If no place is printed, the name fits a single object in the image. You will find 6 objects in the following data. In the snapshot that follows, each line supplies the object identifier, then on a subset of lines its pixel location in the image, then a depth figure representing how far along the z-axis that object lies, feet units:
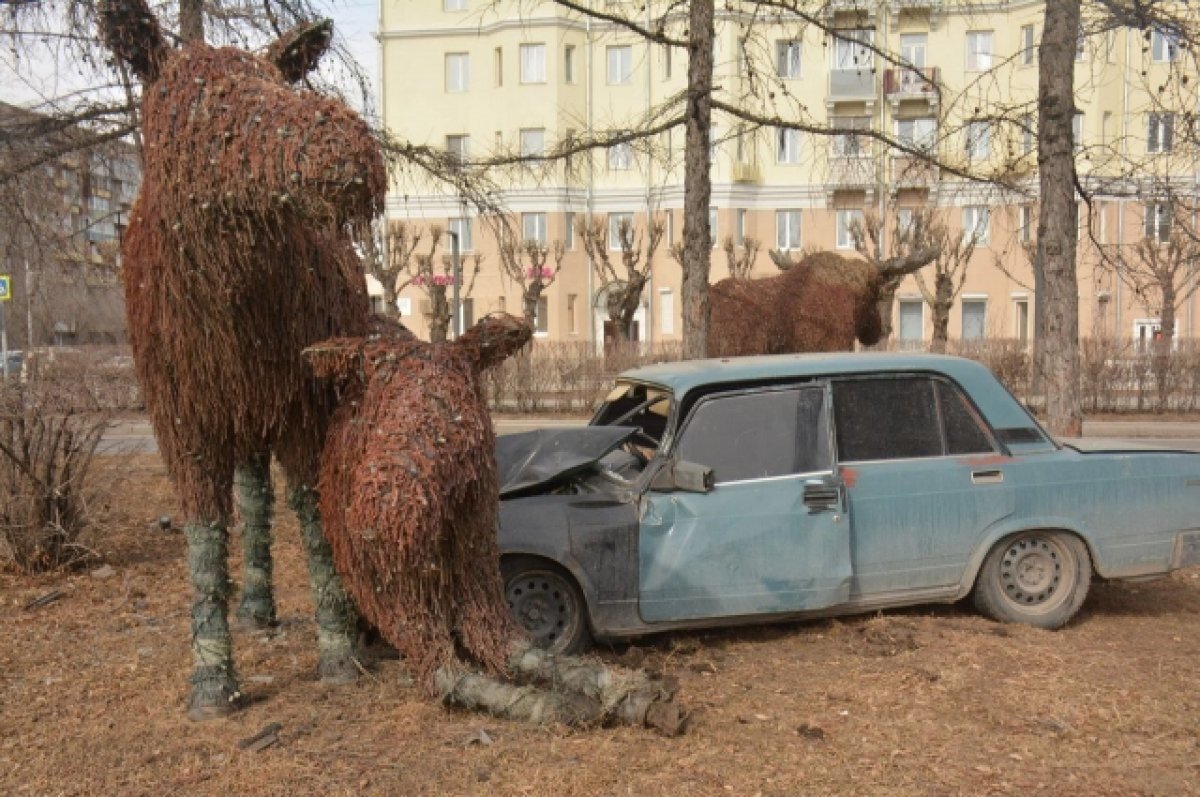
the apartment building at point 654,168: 113.60
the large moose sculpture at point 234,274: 11.39
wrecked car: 16.94
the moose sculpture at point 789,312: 38.81
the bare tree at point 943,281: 95.14
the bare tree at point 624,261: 81.51
